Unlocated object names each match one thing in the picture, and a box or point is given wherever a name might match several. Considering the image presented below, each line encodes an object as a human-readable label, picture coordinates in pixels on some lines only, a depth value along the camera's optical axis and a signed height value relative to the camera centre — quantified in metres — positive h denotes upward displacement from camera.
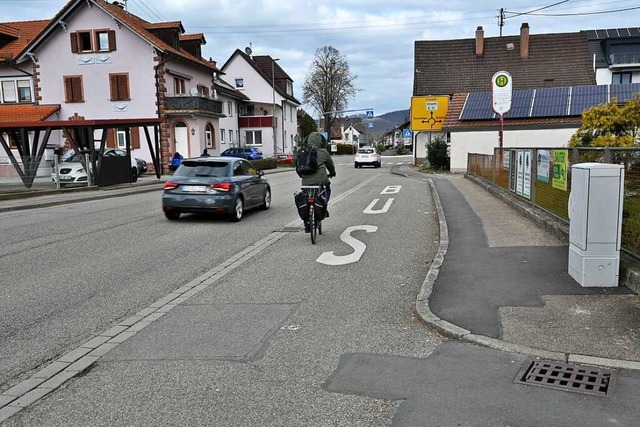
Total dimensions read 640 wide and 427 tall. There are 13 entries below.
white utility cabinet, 6.43 -0.97
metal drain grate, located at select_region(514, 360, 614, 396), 4.12 -1.76
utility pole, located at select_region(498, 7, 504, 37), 59.78 +11.87
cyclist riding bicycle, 10.58 -0.46
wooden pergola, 22.00 +0.27
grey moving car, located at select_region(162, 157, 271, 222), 13.29 -1.09
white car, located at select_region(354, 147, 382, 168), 45.62 -1.54
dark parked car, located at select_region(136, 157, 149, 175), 34.94 -1.46
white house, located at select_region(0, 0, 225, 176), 38.50 +4.46
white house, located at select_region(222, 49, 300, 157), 62.50 +4.07
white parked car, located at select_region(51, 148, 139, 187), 23.37 -1.18
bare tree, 85.69 +7.91
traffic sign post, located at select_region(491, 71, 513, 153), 22.86 +1.68
